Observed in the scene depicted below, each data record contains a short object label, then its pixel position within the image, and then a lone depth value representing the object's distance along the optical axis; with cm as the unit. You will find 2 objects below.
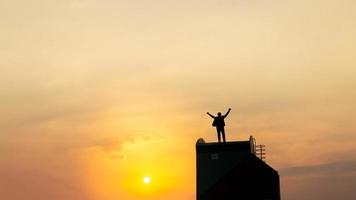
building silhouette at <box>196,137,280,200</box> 4303
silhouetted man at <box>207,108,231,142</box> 4143
